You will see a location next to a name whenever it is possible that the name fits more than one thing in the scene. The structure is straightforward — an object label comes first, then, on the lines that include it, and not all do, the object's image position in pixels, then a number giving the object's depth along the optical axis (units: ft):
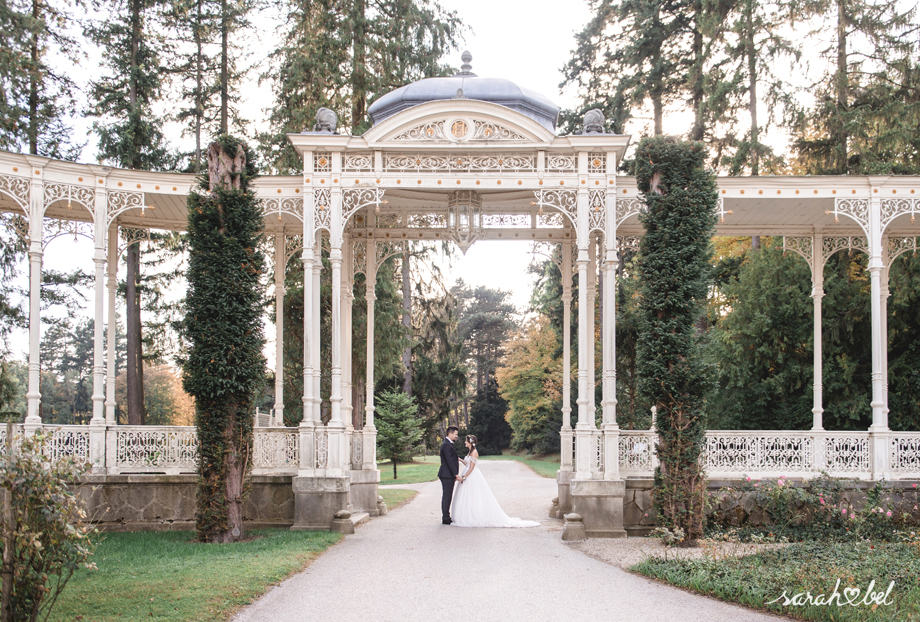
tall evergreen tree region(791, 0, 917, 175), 62.75
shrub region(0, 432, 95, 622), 16.14
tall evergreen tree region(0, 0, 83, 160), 57.26
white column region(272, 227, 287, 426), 44.39
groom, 40.93
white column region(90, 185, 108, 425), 37.81
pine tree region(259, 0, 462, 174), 66.64
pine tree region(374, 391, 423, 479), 83.97
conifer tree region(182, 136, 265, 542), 33.04
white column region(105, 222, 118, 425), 40.40
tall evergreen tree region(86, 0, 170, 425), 64.39
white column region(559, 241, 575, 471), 44.80
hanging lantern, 41.52
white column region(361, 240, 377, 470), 45.78
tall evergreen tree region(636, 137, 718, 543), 32.96
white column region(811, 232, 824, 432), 43.14
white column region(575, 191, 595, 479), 37.14
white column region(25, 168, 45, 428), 36.52
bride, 40.52
